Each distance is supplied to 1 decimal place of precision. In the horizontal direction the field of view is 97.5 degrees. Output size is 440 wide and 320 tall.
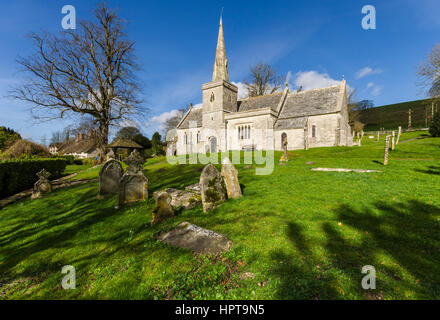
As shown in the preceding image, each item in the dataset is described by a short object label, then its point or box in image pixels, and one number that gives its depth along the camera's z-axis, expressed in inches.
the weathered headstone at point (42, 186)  413.0
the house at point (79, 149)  2095.2
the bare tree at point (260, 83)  1700.3
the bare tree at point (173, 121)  2220.1
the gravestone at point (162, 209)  209.3
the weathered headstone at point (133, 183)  278.1
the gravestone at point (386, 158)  424.2
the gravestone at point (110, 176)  339.0
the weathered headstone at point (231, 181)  262.6
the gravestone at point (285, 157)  560.1
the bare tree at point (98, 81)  766.5
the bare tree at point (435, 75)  884.6
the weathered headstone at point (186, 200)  249.1
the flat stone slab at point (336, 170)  381.1
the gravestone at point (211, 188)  230.2
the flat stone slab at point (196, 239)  149.3
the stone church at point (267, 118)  1045.8
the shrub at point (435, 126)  954.7
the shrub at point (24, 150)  695.7
